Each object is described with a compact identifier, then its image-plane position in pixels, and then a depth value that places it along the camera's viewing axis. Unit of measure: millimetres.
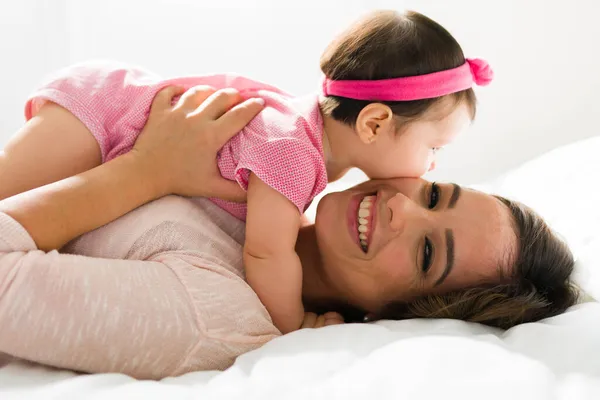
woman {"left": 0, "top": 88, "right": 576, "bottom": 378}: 934
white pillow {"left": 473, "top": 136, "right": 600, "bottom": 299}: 1300
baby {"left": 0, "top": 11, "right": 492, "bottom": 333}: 1160
